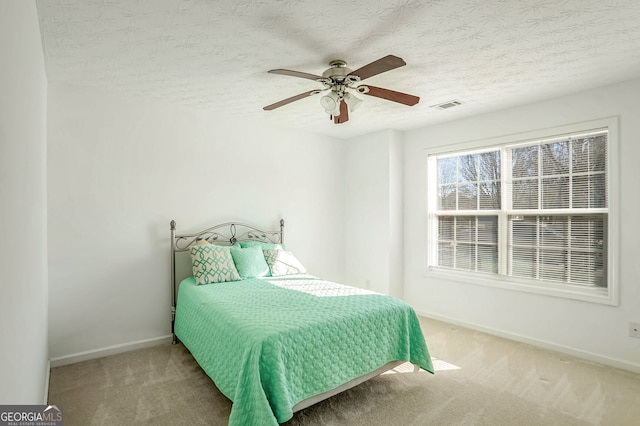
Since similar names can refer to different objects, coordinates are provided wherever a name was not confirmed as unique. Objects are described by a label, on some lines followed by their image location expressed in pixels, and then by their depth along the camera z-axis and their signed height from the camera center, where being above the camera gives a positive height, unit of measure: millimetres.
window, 3225 -32
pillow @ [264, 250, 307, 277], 3795 -590
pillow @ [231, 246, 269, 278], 3576 -543
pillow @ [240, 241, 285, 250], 3948 -392
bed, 1965 -828
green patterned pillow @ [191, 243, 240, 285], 3314 -528
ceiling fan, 2473 +900
